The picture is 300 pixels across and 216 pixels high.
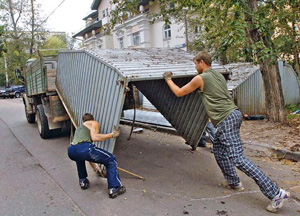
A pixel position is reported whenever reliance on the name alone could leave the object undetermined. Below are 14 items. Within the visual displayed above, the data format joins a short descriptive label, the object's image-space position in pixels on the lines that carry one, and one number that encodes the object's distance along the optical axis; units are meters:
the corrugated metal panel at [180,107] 4.86
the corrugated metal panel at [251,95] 9.47
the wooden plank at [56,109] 6.66
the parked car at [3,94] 30.33
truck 6.73
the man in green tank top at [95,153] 3.75
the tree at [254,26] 4.70
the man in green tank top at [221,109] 3.33
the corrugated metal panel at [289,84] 11.03
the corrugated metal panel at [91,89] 3.83
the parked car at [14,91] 30.42
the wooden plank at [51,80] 6.74
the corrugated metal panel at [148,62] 3.72
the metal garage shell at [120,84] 3.82
